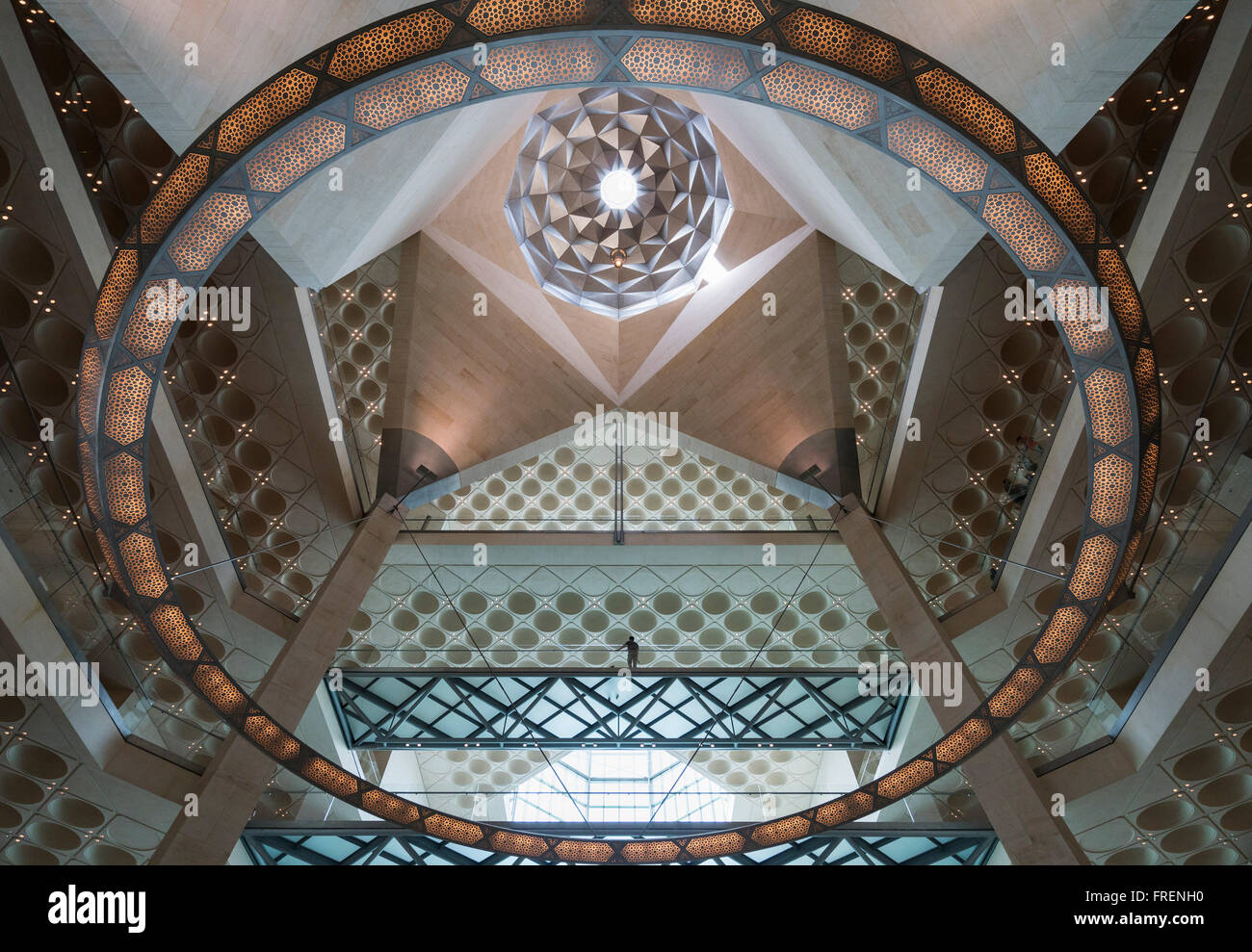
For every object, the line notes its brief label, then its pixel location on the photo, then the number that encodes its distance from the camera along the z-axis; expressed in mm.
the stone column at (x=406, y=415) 18109
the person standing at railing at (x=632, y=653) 19531
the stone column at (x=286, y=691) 11375
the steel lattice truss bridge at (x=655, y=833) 17391
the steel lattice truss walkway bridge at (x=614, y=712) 21906
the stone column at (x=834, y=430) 17875
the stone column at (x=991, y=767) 11812
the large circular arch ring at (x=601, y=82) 7281
